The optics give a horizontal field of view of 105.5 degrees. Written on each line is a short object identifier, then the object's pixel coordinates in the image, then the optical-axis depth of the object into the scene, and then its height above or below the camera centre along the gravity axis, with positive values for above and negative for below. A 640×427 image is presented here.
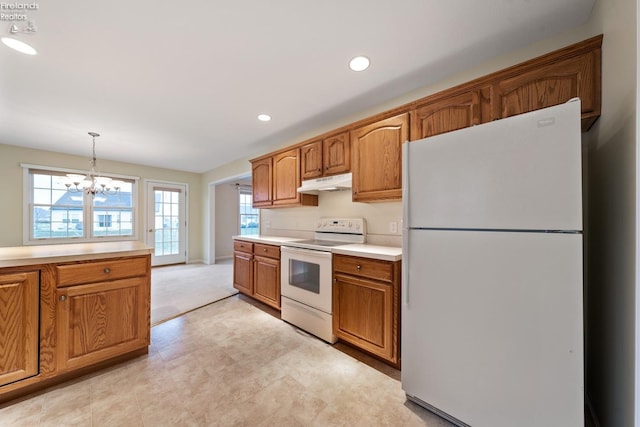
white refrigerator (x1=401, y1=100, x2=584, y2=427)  1.04 -0.29
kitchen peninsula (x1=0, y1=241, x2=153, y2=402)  1.50 -0.68
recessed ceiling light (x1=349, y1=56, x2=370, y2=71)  1.83 +1.17
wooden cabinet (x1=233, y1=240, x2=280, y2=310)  2.89 -0.75
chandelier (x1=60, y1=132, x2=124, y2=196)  3.17 +0.44
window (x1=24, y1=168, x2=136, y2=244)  4.26 +0.04
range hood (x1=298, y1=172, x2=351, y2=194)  2.46 +0.33
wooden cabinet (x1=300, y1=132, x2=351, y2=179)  2.53 +0.64
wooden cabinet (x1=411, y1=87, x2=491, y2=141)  1.64 +0.73
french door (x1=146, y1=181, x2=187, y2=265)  5.58 -0.18
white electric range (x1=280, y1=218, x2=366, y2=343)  2.27 -0.65
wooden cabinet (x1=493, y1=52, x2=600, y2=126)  1.31 +0.74
